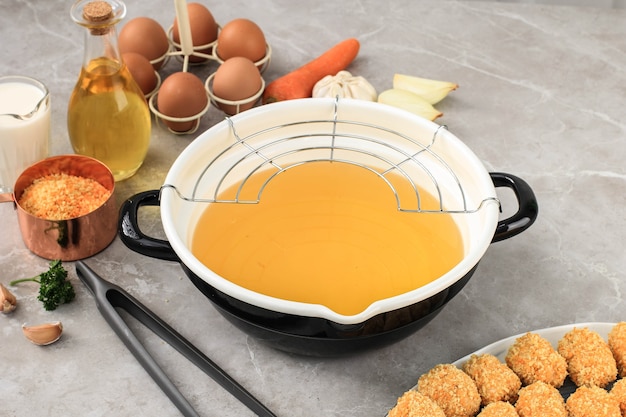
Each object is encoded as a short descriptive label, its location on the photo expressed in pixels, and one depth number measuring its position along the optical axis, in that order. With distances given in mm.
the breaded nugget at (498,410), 798
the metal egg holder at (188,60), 1051
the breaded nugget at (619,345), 846
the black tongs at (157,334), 843
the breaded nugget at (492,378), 820
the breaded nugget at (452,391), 809
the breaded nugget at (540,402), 801
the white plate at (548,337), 855
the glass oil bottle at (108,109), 965
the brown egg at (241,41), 1093
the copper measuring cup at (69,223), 925
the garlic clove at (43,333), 881
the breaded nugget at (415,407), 793
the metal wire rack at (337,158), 917
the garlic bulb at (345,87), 1082
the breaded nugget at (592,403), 802
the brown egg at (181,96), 1024
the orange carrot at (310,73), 1090
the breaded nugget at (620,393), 818
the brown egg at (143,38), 1087
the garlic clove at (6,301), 904
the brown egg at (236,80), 1047
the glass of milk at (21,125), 960
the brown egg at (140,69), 1055
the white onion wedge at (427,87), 1100
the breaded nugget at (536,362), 831
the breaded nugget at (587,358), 834
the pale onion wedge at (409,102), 1069
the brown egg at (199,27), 1124
